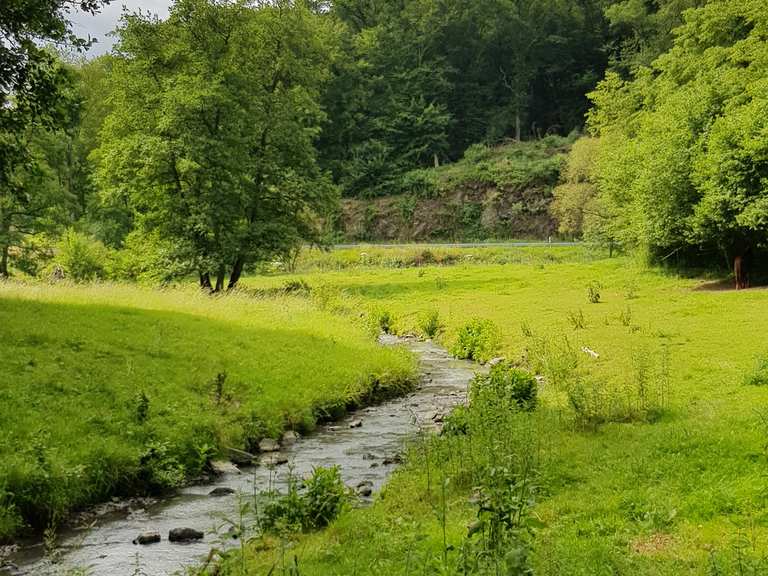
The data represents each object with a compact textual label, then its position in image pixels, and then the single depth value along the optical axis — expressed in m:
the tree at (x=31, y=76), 17.94
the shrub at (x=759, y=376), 15.55
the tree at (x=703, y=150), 33.38
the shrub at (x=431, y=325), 32.23
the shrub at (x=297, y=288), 37.38
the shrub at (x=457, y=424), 13.51
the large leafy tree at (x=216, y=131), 33.94
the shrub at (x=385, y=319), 34.81
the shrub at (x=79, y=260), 41.41
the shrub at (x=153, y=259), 34.38
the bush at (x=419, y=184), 90.25
